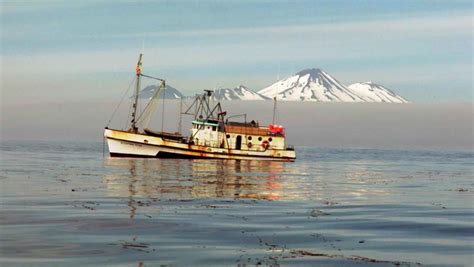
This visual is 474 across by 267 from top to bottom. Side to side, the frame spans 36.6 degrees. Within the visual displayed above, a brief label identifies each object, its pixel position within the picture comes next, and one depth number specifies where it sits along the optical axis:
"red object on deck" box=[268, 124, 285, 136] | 95.31
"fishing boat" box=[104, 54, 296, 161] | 88.62
